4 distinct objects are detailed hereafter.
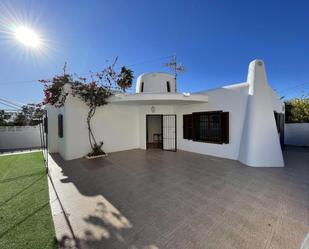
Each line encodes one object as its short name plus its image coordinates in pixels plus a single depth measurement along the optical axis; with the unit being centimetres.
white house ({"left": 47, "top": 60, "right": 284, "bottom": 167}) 548
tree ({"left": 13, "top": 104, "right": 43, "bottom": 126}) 1406
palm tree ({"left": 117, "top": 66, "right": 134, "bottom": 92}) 951
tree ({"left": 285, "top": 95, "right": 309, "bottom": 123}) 1051
